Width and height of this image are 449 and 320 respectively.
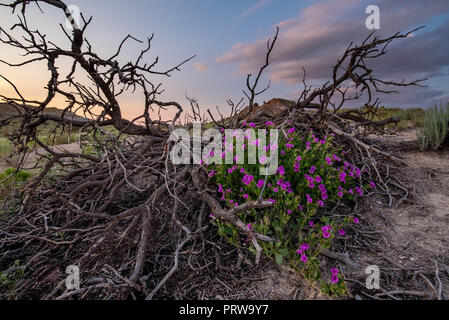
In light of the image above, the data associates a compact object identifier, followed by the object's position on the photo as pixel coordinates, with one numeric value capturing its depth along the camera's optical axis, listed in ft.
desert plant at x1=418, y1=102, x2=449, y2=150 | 17.01
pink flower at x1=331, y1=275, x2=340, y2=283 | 6.89
